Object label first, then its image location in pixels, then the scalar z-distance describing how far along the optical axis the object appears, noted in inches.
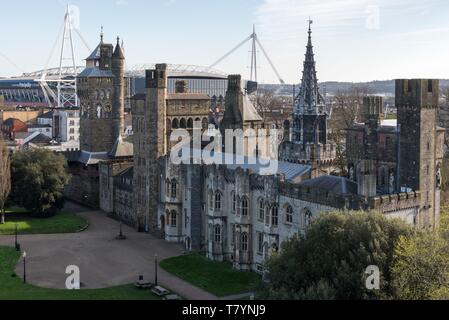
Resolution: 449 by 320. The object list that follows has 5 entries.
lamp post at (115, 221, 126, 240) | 2364.2
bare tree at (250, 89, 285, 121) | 5762.8
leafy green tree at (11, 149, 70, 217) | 2662.4
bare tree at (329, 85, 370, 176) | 3161.9
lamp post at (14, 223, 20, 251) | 2208.3
